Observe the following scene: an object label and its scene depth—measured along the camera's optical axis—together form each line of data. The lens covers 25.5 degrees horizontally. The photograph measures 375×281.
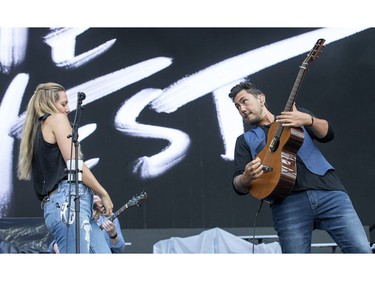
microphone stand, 4.30
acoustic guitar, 4.71
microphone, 4.56
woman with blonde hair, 4.45
